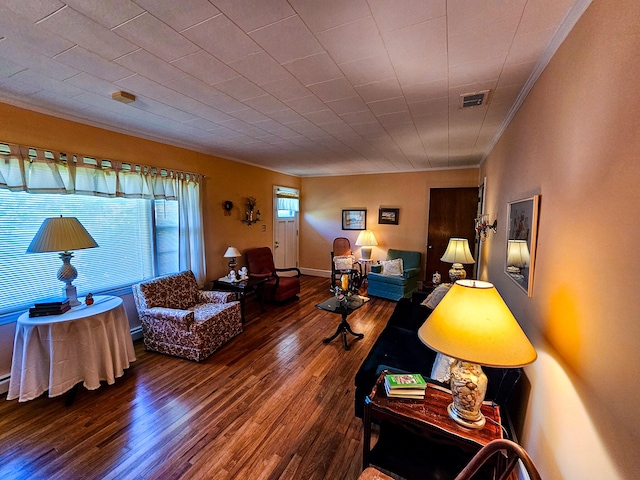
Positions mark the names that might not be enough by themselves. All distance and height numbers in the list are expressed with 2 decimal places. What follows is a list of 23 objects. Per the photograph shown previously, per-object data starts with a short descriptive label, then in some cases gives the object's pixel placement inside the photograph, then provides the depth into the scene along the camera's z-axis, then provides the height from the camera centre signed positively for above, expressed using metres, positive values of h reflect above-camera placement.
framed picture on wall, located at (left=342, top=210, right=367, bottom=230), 6.35 +0.01
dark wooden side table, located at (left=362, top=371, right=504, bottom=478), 1.25 -0.99
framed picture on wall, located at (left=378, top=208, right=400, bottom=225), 6.01 +0.10
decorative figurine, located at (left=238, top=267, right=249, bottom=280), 4.28 -0.87
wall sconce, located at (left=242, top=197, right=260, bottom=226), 5.08 +0.13
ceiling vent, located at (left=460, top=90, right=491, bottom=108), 2.21 +1.04
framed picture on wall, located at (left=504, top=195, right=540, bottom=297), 1.64 -0.13
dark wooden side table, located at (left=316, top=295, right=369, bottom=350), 3.28 -1.08
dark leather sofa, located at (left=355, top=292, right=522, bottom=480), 1.44 -1.28
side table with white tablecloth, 2.19 -1.15
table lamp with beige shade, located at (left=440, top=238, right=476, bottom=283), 3.26 -0.39
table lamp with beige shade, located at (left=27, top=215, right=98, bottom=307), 2.21 -0.20
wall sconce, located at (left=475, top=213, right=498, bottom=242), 3.08 -0.07
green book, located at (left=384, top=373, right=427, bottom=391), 1.53 -0.93
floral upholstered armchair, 2.92 -1.14
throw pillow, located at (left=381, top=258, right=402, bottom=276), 5.23 -0.91
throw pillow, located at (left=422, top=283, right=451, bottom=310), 2.97 -0.85
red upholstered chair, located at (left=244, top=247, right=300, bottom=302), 4.70 -0.99
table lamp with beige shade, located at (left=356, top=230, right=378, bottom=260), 5.96 -0.42
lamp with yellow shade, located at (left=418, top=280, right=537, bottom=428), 1.15 -0.52
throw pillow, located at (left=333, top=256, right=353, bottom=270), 5.85 -0.92
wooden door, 5.38 +0.00
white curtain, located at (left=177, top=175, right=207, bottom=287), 3.82 -0.16
